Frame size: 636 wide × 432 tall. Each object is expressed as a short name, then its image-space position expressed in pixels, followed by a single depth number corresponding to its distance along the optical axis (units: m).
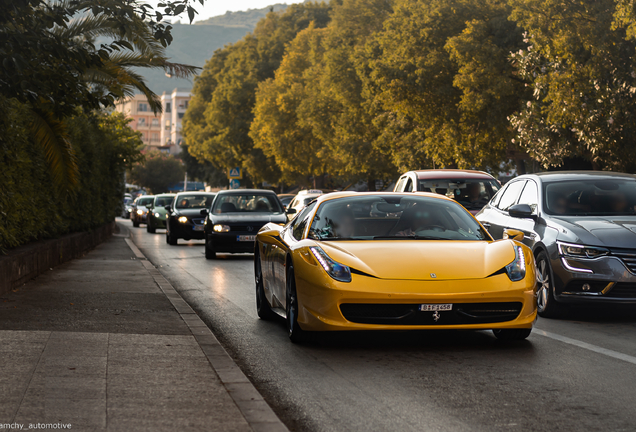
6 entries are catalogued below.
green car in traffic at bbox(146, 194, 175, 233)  38.41
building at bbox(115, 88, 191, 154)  185.12
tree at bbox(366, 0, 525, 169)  33.41
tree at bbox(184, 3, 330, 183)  73.62
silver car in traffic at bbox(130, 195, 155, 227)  49.19
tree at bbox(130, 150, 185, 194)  139.38
